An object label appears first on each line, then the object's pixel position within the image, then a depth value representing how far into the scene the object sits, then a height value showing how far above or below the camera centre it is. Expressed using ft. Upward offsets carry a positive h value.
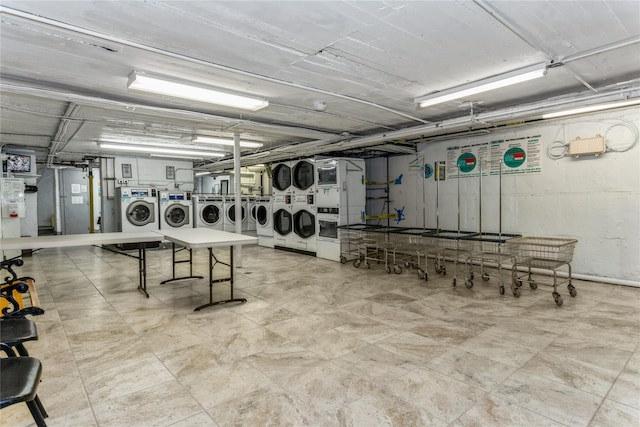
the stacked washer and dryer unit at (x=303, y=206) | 24.90 -0.13
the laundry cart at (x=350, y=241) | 22.00 -2.38
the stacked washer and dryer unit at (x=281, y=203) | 27.20 +0.12
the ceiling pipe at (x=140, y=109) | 11.48 +3.92
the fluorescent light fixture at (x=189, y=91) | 10.91 +3.90
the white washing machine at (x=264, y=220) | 29.81 -1.33
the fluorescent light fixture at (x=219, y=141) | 22.65 +4.34
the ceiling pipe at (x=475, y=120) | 12.53 +3.65
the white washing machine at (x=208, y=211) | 32.01 -0.50
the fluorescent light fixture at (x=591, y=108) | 12.30 +3.46
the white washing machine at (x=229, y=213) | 33.68 -0.76
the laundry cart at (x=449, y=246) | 17.37 -2.42
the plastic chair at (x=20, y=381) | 4.41 -2.34
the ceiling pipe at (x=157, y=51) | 7.64 +4.20
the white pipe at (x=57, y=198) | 37.86 +1.04
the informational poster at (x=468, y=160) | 20.51 +2.59
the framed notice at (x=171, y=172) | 32.96 +3.22
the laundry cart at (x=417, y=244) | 18.35 -2.30
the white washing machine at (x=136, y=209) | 28.07 -0.20
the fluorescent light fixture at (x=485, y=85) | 10.87 +4.03
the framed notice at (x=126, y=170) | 30.41 +3.19
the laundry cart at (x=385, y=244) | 19.65 -2.34
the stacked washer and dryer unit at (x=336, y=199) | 22.71 +0.33
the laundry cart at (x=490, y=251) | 14.85 -2.42
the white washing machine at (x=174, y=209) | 29.94 -0.27
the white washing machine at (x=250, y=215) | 35.19 -1.01
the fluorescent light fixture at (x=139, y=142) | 23.20 +4.40
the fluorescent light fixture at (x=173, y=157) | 29.96 +4.41
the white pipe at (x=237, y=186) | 20.93 +1.18
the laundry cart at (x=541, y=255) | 13.93 -2.44
